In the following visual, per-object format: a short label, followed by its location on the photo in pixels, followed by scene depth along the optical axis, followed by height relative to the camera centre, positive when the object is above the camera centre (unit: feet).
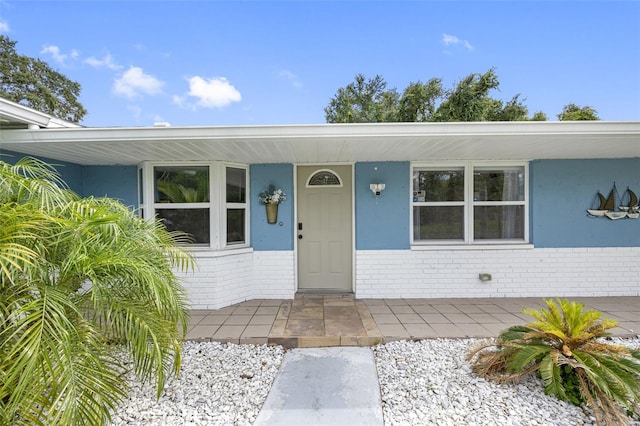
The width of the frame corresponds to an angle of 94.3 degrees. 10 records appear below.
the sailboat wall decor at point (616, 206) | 14.61 -0.01
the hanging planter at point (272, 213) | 14.67 -0.31
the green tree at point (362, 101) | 51.42 +18.69
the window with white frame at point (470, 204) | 14.98 +0.11
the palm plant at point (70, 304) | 4.17 -1.59
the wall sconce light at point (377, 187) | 14.40 +0.94
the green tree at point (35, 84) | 46.68 +20.52
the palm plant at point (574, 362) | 6.34 -3.65
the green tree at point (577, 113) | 41.81 +13.79
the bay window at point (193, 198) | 13.89 +0.42
